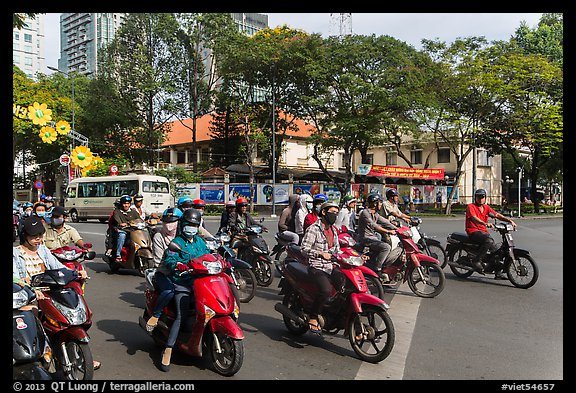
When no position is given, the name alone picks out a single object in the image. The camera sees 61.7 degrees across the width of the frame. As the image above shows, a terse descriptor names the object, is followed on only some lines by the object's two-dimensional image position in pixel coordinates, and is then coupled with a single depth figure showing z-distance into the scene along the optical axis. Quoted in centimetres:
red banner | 3606
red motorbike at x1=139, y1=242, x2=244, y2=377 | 442
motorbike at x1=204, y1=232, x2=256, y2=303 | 757
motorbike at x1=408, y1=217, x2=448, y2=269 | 913
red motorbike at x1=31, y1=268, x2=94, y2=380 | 411
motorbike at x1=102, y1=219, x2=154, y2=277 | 969
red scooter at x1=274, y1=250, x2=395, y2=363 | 492
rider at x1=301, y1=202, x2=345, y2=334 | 530
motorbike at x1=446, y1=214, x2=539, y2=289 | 845
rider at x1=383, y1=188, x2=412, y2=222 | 903
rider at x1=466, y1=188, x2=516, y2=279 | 869
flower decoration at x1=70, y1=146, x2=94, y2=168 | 2428
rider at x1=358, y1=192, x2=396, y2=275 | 808
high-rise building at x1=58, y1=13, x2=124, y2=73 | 9450
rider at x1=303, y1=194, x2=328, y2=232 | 715
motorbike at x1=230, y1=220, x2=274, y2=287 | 877
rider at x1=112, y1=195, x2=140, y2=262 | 1004
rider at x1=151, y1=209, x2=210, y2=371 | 471
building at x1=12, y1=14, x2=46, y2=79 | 9486
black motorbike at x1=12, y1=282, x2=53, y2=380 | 353
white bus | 2694
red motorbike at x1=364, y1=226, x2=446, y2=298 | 777
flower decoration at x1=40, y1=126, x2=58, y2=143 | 1803
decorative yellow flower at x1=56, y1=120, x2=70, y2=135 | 1813
